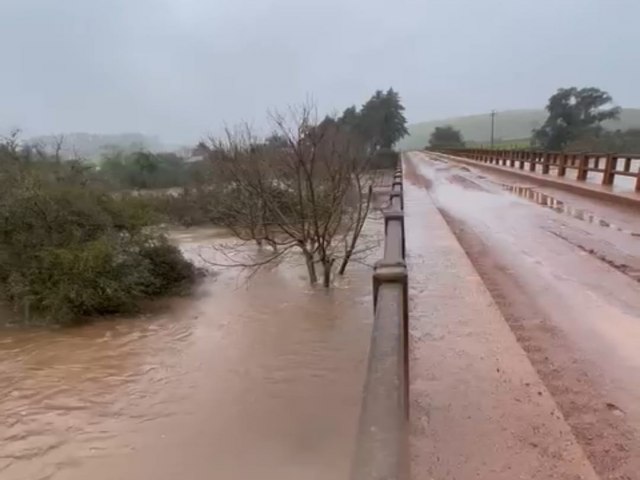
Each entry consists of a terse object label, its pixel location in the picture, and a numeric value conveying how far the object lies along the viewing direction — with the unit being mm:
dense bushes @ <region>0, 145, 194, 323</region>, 13906
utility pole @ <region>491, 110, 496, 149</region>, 96438
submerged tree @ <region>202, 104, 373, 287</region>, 16172
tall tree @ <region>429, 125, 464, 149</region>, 105312
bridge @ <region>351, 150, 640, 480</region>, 1944
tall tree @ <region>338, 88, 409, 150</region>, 65312
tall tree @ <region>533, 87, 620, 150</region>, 51438
